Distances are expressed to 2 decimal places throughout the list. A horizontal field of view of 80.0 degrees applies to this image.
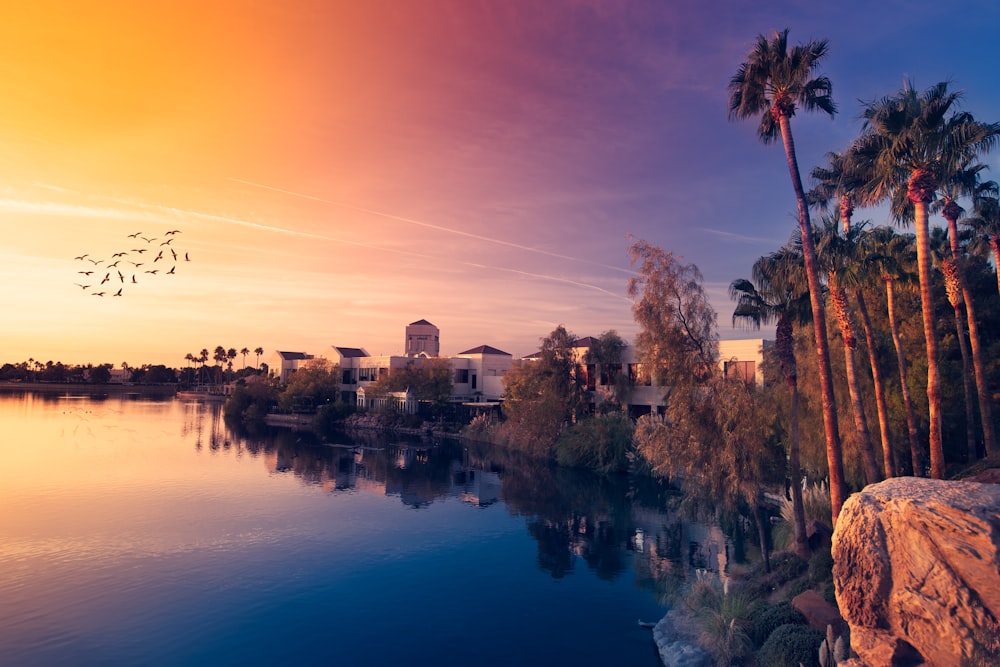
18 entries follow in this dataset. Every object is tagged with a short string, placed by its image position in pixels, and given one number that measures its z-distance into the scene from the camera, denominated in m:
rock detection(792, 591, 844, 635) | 13.86
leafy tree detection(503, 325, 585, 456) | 54.44
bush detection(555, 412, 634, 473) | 46.41
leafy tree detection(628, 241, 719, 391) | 23.20
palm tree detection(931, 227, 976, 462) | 23.83
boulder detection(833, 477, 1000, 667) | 9.24
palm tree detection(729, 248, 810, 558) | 21.41
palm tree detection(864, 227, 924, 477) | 23.38
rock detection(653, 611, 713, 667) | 15.46
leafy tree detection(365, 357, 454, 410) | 78.56
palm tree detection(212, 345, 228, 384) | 171.76
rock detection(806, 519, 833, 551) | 20.23
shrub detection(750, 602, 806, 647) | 15.00
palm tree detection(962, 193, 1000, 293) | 26.38
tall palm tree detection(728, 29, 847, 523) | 18.58
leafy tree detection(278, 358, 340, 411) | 91.50
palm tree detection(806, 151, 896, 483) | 21.36
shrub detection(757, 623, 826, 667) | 13.17
